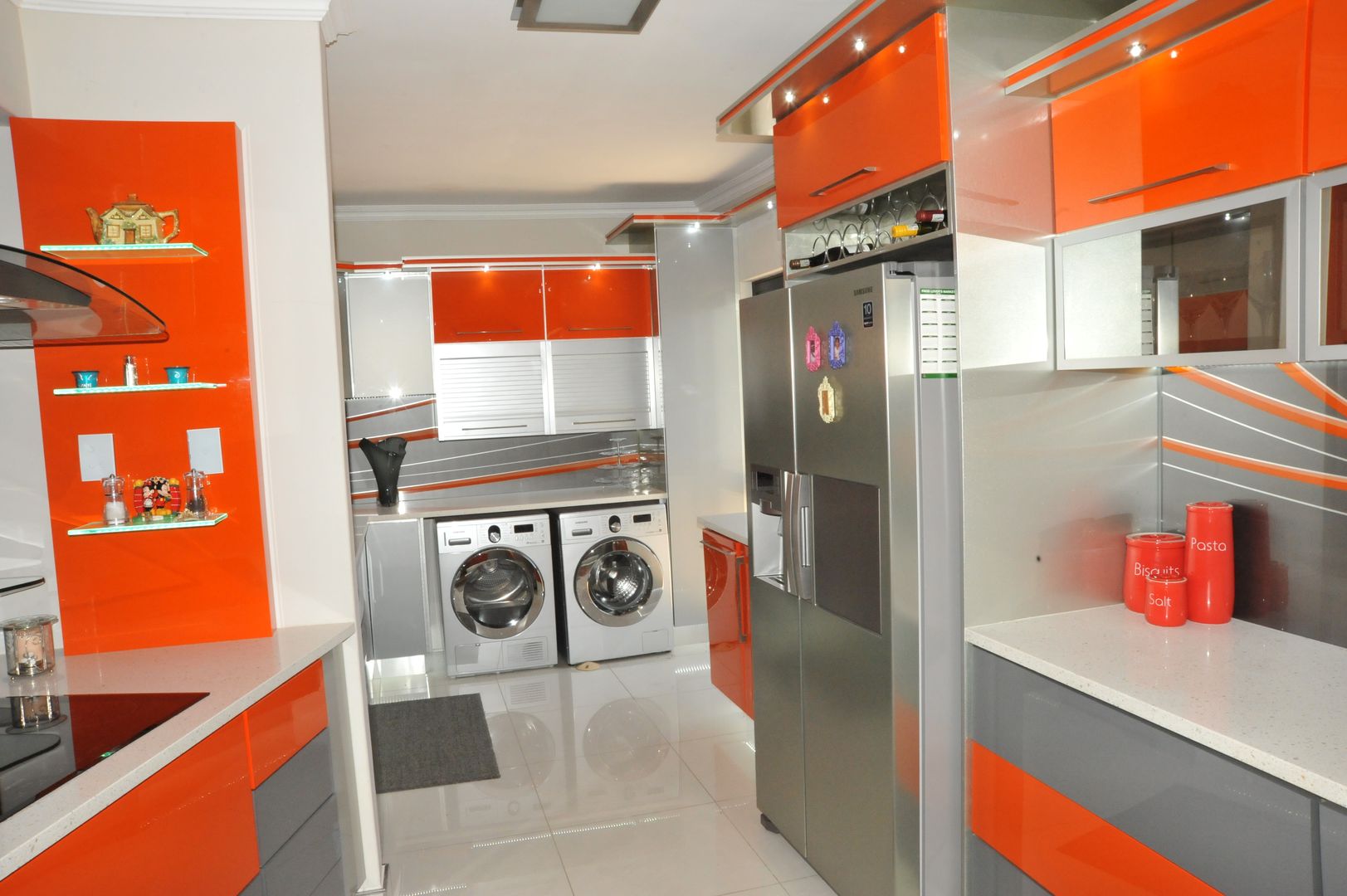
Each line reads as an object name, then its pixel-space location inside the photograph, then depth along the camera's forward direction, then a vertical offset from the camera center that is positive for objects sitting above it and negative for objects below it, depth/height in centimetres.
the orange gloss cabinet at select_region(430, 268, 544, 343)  507 +52
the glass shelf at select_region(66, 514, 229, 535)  234 -30
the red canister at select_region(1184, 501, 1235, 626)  213 -47
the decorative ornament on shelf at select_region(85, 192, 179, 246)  236 +50
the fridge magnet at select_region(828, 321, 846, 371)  237 +9
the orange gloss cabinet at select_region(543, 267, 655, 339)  519 +52
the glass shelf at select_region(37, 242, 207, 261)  236 +43
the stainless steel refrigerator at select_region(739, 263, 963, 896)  219 -48
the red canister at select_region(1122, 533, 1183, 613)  220 -48
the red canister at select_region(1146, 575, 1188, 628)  214 -55
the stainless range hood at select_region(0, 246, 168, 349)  158 +22
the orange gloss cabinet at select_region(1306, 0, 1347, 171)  155 +47
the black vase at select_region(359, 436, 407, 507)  525 -35
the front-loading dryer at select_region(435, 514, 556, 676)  483 -107
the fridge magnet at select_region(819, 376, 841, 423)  243 -6
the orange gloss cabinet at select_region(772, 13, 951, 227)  212 +67
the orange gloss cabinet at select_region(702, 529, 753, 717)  370 -99
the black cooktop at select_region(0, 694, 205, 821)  158 -63
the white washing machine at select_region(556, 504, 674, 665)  497 -107
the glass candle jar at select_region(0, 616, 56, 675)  217 -55
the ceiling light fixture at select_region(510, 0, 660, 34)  258 +111
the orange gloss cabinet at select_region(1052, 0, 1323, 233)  164 +49
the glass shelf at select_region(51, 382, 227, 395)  232 +6
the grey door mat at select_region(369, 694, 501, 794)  365 -151
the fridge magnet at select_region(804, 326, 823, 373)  250 +9
